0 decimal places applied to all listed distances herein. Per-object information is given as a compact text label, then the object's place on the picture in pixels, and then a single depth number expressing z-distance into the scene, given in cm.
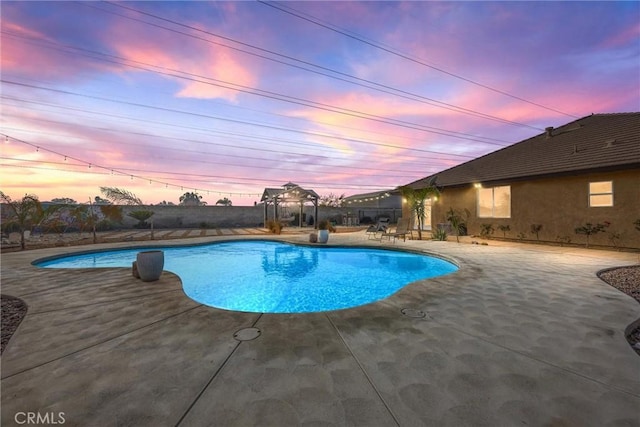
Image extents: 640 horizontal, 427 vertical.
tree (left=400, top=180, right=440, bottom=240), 1376
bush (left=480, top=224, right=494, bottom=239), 1283
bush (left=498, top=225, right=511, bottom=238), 1216
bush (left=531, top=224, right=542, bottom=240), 1102
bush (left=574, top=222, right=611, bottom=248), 929
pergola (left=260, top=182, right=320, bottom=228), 2089
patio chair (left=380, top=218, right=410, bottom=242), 1266
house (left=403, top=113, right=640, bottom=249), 891
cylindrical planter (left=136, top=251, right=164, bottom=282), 521
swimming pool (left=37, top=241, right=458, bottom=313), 570
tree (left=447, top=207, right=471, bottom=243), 1410
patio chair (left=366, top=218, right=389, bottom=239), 1331
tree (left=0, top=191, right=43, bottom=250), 1034
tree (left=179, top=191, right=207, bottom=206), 4691
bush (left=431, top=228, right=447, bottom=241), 1301
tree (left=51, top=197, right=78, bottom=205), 2162
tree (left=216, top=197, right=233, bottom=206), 3966
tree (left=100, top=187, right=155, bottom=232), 2094
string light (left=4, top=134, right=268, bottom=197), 1372
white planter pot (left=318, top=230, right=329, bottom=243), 1181
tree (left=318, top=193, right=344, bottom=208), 3582
